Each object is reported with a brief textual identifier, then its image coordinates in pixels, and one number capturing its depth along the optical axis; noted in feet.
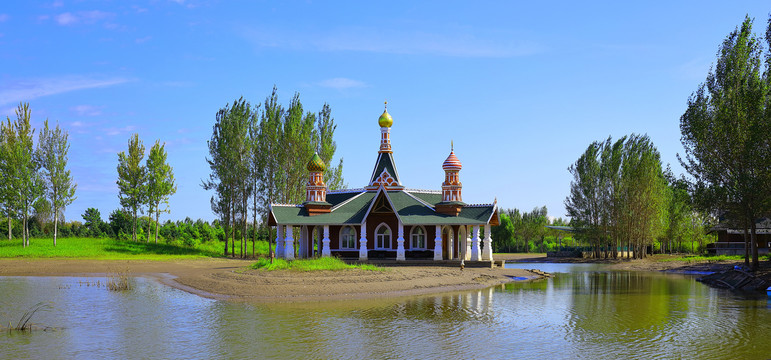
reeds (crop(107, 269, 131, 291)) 90.00
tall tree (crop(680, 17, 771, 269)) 102.22
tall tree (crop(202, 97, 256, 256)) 171.01
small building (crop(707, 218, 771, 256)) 189.61
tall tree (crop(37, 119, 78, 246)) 161.48
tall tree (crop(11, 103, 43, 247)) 153.48
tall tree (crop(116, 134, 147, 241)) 179.73
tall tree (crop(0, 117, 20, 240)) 152.56
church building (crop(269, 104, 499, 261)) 137.49
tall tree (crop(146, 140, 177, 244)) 181.88
